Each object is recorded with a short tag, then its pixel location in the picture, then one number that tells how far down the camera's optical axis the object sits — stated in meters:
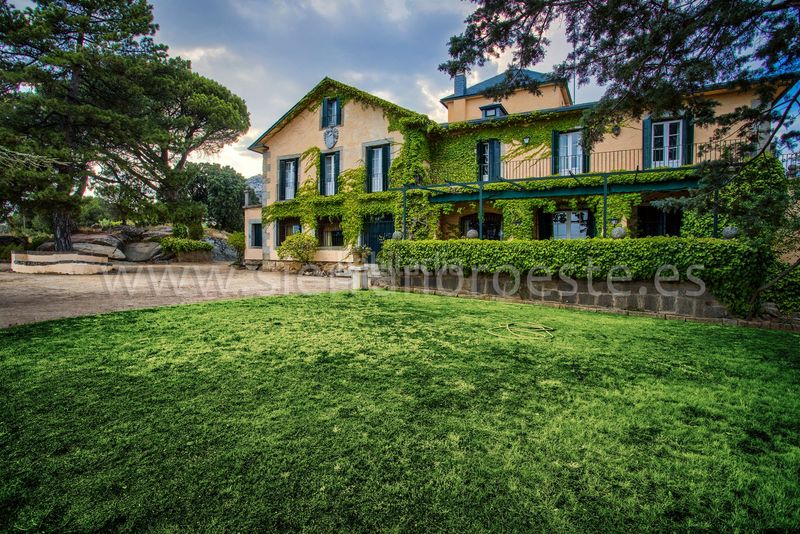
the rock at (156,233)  20.92
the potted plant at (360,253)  14.53
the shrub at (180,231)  21.22
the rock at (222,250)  24.25
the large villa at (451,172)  11.62
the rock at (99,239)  18.47
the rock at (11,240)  17.99
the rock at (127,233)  20.29
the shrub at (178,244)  19.98
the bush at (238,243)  19.53
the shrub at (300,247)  15.54
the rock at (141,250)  19.33
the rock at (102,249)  17.52
